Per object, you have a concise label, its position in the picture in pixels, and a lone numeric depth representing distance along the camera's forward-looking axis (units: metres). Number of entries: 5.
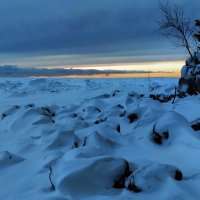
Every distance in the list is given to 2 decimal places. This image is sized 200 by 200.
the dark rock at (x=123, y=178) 2.61
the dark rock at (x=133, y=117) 4.88
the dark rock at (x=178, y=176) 2.59
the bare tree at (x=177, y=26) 9.80
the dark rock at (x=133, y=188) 2.46
